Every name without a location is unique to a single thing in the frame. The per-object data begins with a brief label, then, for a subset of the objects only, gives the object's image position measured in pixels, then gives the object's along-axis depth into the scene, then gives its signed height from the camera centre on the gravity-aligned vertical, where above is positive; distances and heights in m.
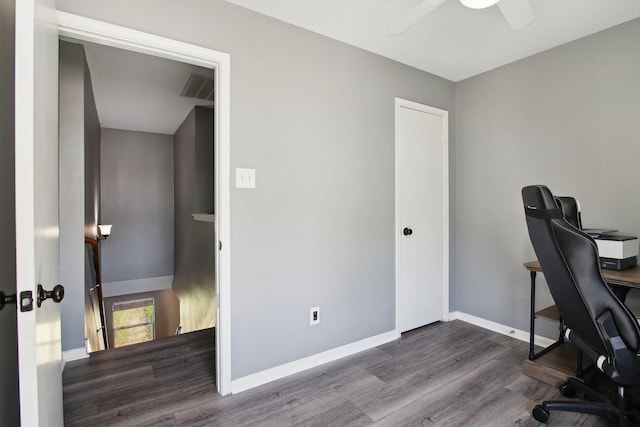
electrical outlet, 2.34 -0.79
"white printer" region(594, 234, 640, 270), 1.93 -0.26
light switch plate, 2.03 +0.21
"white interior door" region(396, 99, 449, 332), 2.85 -0.05
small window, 5.76 -2.07
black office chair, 1.31 -0.43
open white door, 0.86 +0.01
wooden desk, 1.86 -1.03
